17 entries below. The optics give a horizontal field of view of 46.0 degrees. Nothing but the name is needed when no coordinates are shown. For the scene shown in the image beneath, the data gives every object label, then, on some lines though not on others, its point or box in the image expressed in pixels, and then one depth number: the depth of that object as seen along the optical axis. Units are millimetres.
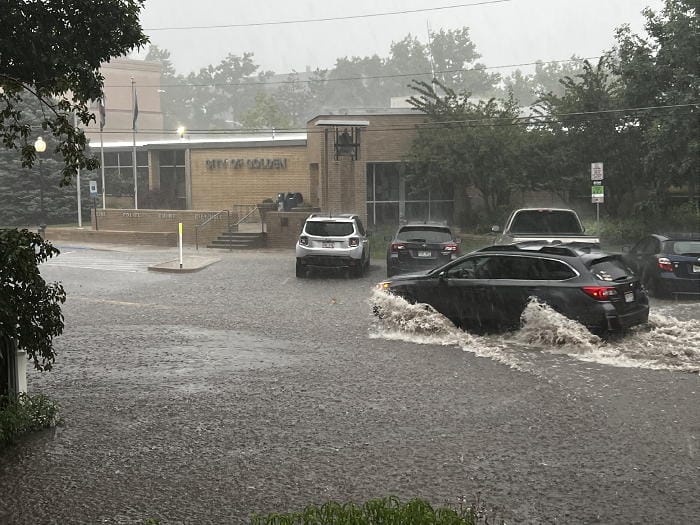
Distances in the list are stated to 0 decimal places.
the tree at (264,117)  92875
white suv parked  23500
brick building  39219
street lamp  39062
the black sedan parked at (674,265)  18422
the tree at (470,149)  34469
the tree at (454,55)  119375
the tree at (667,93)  28531
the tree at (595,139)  32781
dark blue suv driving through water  12586
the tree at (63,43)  10109
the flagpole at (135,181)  47616
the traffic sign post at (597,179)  25438
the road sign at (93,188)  40719
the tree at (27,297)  7383
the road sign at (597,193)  25875
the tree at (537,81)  132250
